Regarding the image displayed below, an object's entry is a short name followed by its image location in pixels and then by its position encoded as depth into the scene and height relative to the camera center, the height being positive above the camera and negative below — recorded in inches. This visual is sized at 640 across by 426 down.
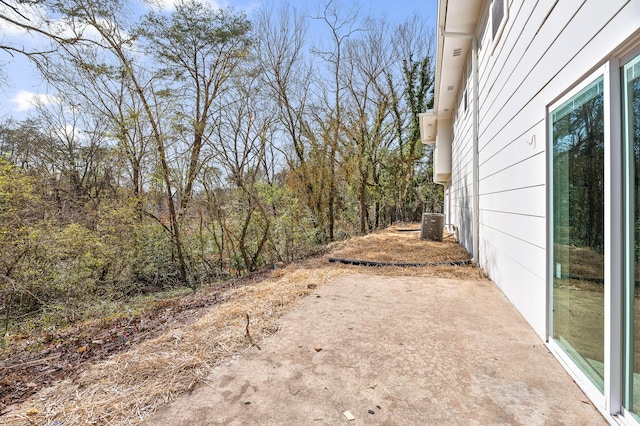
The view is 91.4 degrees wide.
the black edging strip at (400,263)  185.5 -34.7
